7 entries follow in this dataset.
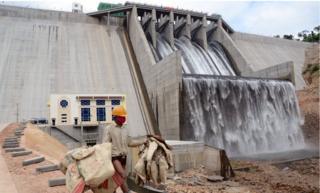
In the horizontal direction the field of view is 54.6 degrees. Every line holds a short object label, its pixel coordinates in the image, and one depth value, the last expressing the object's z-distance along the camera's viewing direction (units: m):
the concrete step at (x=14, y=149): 8.92
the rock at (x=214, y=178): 10.21
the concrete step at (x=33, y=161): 7.08
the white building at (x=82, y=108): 17.56
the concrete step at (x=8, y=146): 9.67
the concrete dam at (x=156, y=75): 17.45
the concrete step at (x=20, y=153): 8.23
